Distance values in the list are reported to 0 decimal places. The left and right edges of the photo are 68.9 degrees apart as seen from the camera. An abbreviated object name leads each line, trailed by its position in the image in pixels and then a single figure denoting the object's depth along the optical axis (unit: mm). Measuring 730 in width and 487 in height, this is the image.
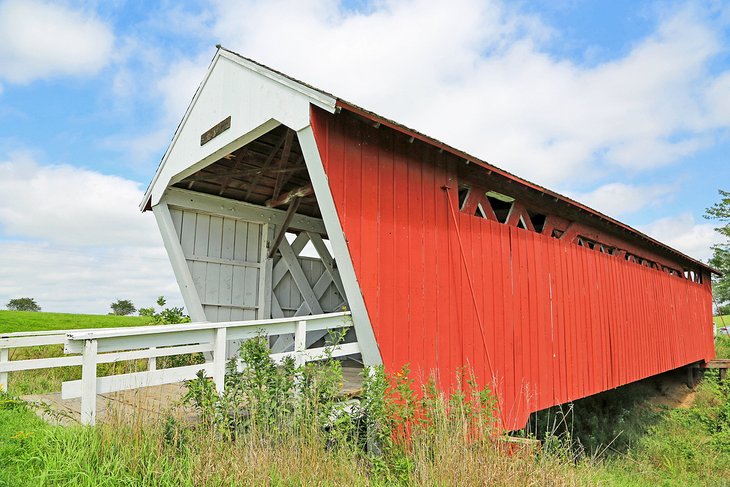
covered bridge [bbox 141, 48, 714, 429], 5027
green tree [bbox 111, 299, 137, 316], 39659
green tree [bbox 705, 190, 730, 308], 31109
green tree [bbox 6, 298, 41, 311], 40219
